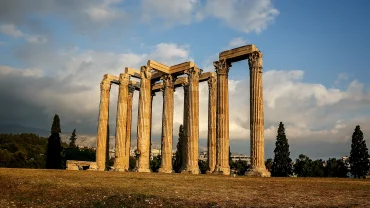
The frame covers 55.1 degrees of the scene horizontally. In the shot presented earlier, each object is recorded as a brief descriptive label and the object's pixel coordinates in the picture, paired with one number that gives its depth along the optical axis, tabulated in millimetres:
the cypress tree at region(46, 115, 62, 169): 72500
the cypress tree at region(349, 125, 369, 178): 71500
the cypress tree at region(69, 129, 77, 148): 124250
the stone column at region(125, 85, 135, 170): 56912
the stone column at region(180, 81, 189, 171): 47812
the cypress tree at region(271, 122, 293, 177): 77812
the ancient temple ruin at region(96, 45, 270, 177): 38438
